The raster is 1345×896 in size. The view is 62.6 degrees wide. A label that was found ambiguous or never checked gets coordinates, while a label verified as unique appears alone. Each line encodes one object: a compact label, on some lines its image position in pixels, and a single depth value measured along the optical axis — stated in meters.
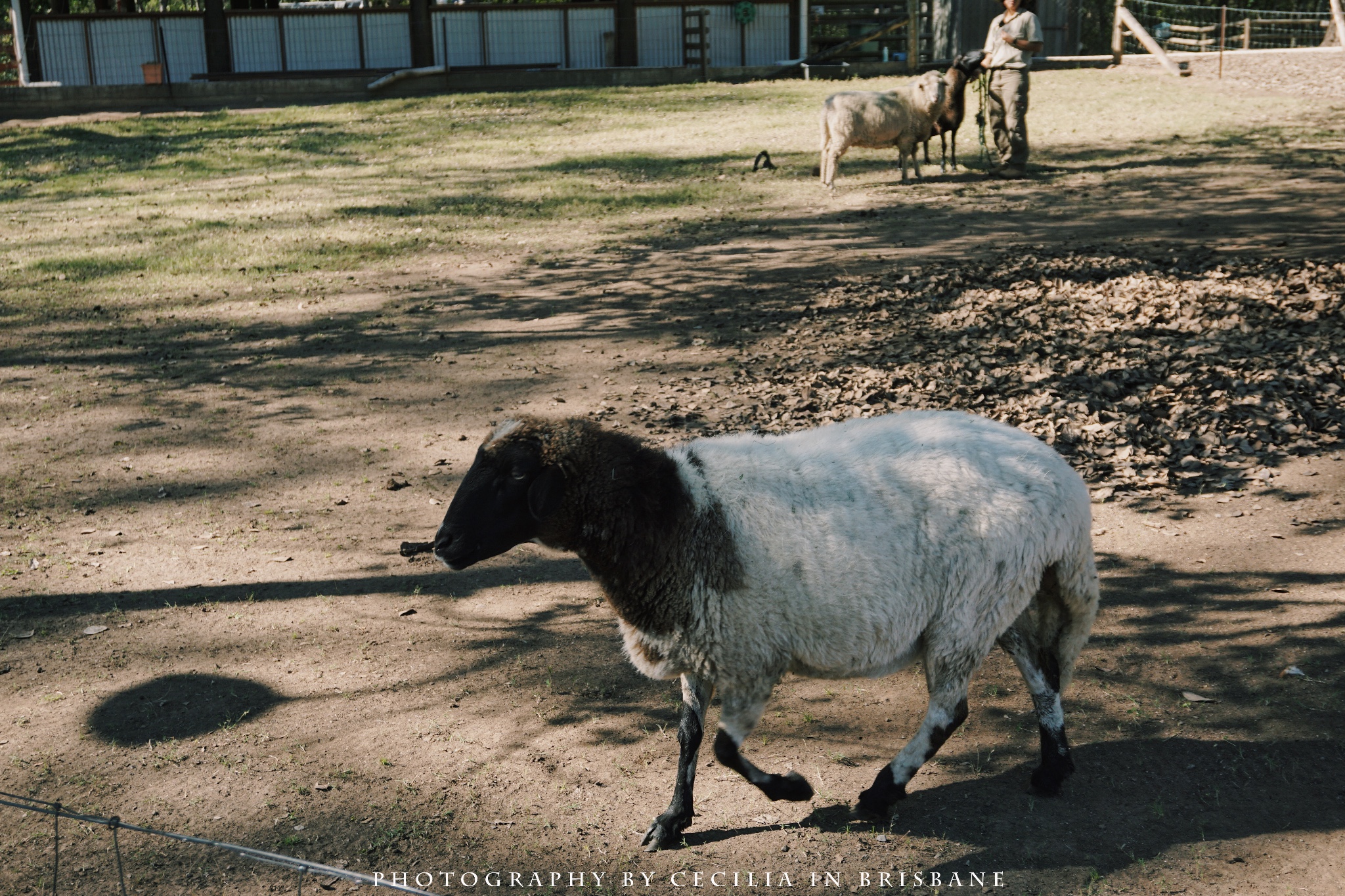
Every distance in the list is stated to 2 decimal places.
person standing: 16.55
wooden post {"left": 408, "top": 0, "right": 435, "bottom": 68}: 30.95
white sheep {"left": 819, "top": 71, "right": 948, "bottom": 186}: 17.25
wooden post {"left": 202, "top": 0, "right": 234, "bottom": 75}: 30.78
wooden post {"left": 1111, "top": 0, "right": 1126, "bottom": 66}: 30.11
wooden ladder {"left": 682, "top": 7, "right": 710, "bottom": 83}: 31.34
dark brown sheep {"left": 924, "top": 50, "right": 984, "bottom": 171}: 17.92
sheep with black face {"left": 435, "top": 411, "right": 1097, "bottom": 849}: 4.72
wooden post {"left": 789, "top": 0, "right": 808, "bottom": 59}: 31.83
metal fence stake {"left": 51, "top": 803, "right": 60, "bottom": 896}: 4.12
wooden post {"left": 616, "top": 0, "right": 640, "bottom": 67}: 31.59
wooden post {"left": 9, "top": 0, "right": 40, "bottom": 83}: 30.58
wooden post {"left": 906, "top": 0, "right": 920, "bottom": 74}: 29.45
